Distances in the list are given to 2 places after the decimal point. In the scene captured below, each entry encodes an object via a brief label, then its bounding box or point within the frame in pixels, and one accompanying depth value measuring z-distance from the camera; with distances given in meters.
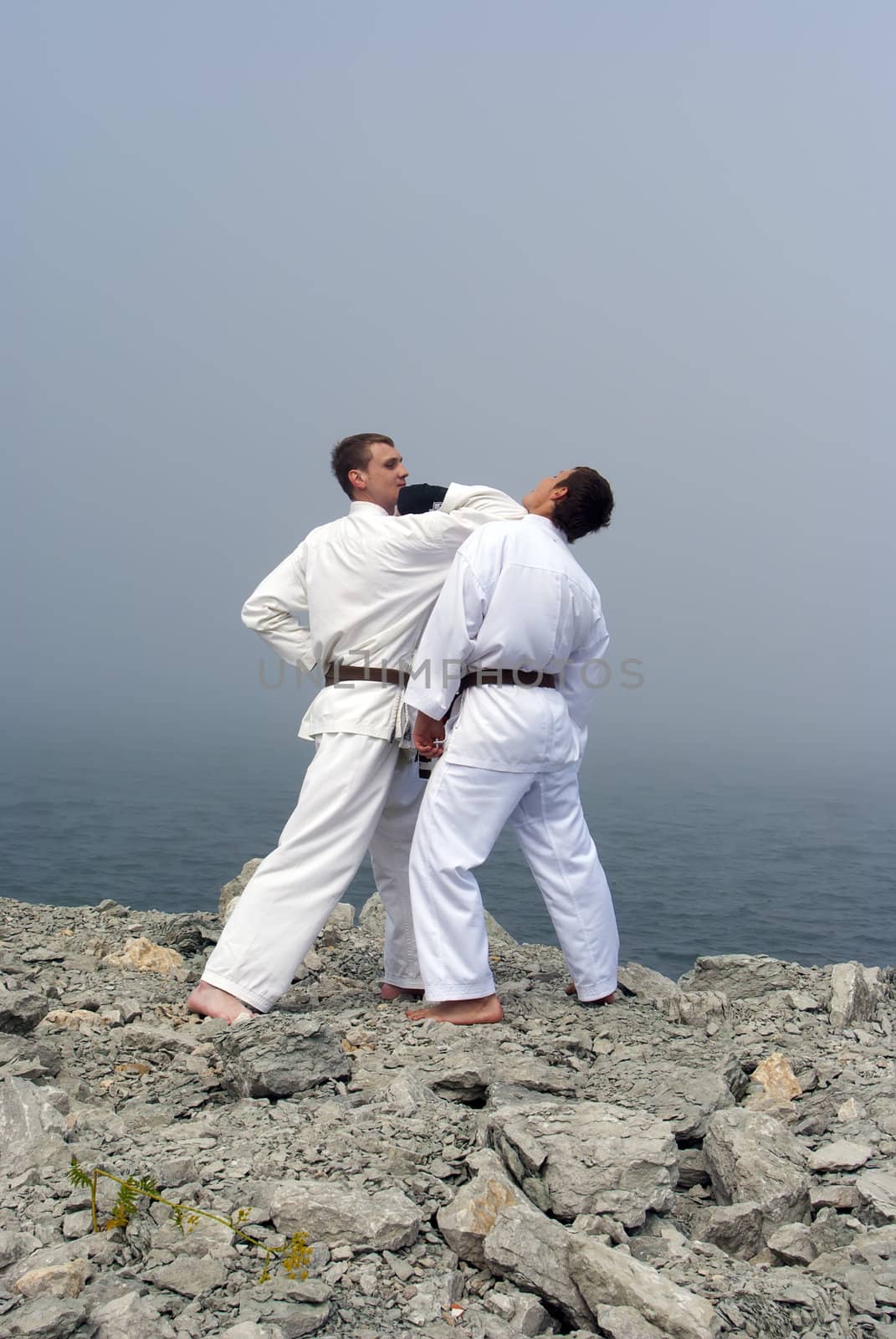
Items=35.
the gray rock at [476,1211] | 2.89
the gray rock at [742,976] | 5.66
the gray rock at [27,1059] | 4.05
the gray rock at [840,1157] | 3.50
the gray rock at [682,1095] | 3.75
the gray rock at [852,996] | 5.18
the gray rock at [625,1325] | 2.56
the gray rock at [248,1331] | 2.41
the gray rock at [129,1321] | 2.43
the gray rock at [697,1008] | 5.15
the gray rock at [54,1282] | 2.58
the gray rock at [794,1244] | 3.02
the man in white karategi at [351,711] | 4.95
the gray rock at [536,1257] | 2.73
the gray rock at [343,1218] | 2.84
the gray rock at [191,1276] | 2.62
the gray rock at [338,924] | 6.86
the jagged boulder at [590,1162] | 3.12
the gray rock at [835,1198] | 3.28
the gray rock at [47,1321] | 2.40
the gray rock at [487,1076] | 3.98
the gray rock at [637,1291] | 2.55
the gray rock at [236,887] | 7.62
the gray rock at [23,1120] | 3.25
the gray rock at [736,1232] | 3.19
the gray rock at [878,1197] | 3.21
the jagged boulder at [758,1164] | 3.30
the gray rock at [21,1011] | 4.55
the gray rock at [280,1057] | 3.96
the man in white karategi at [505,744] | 4.79
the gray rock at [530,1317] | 2.66
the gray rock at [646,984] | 5.57
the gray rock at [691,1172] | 3.57
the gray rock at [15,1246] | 2.72
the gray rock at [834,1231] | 3.14
